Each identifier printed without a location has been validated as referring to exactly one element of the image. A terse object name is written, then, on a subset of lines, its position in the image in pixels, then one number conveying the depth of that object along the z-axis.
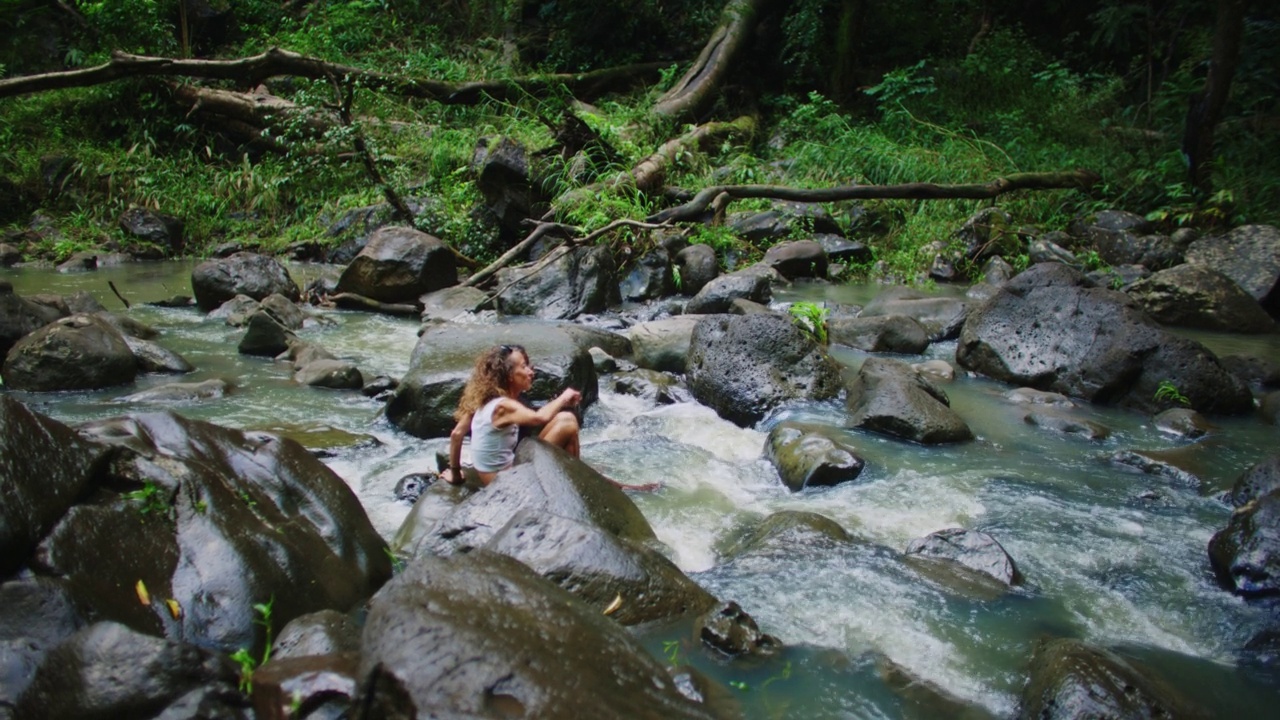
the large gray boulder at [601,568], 3.46
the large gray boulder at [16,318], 7.17
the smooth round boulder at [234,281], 9.89
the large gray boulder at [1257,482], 4.68
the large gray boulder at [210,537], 2.99
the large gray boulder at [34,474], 2.83
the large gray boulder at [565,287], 9.73
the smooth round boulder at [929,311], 9.06
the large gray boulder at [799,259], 11.62
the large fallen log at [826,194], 10.00
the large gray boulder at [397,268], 9.98
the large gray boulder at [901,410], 6.10
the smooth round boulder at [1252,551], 4.00
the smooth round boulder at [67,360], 6.63
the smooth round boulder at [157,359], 7.32
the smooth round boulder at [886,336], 8.53
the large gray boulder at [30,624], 2.40
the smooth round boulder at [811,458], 5.31
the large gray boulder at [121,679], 2.34
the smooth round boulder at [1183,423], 6.35
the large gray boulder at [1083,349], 6.80
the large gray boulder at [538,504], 4.02
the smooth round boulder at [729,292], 9.43
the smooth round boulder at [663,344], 7.72
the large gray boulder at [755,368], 6.70
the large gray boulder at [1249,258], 9.45
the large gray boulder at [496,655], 2.19
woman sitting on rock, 5.01
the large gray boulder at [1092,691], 2.90
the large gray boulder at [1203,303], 8.98
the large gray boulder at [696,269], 10.69
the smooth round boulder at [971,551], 4.14
